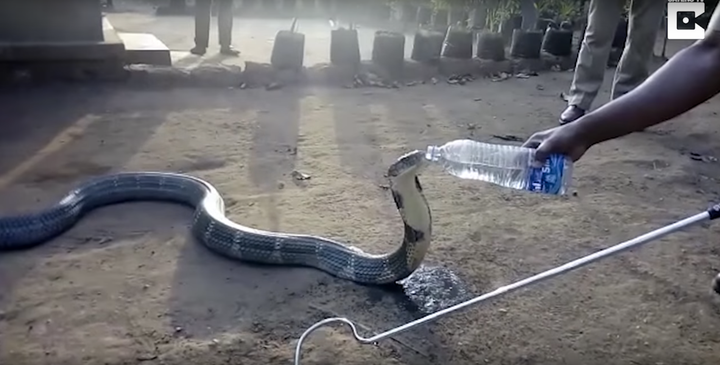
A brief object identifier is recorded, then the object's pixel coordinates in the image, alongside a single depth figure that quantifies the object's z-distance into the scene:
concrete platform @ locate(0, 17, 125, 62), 6.04
